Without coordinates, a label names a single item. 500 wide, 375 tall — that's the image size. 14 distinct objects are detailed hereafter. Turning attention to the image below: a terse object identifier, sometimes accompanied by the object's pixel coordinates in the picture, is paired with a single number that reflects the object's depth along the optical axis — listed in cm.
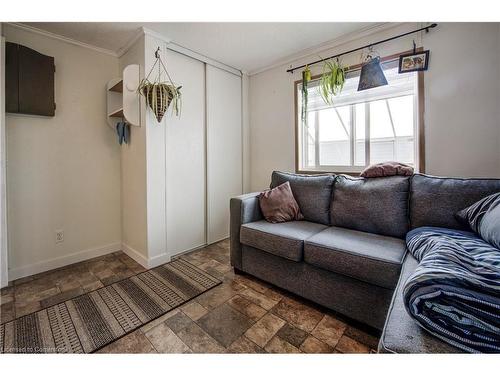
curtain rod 187
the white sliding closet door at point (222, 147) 280
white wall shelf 213
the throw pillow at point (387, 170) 178
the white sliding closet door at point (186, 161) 243
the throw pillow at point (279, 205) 204
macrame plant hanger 208
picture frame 188
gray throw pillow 109
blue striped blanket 63
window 210
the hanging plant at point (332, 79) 231
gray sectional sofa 133
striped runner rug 127
